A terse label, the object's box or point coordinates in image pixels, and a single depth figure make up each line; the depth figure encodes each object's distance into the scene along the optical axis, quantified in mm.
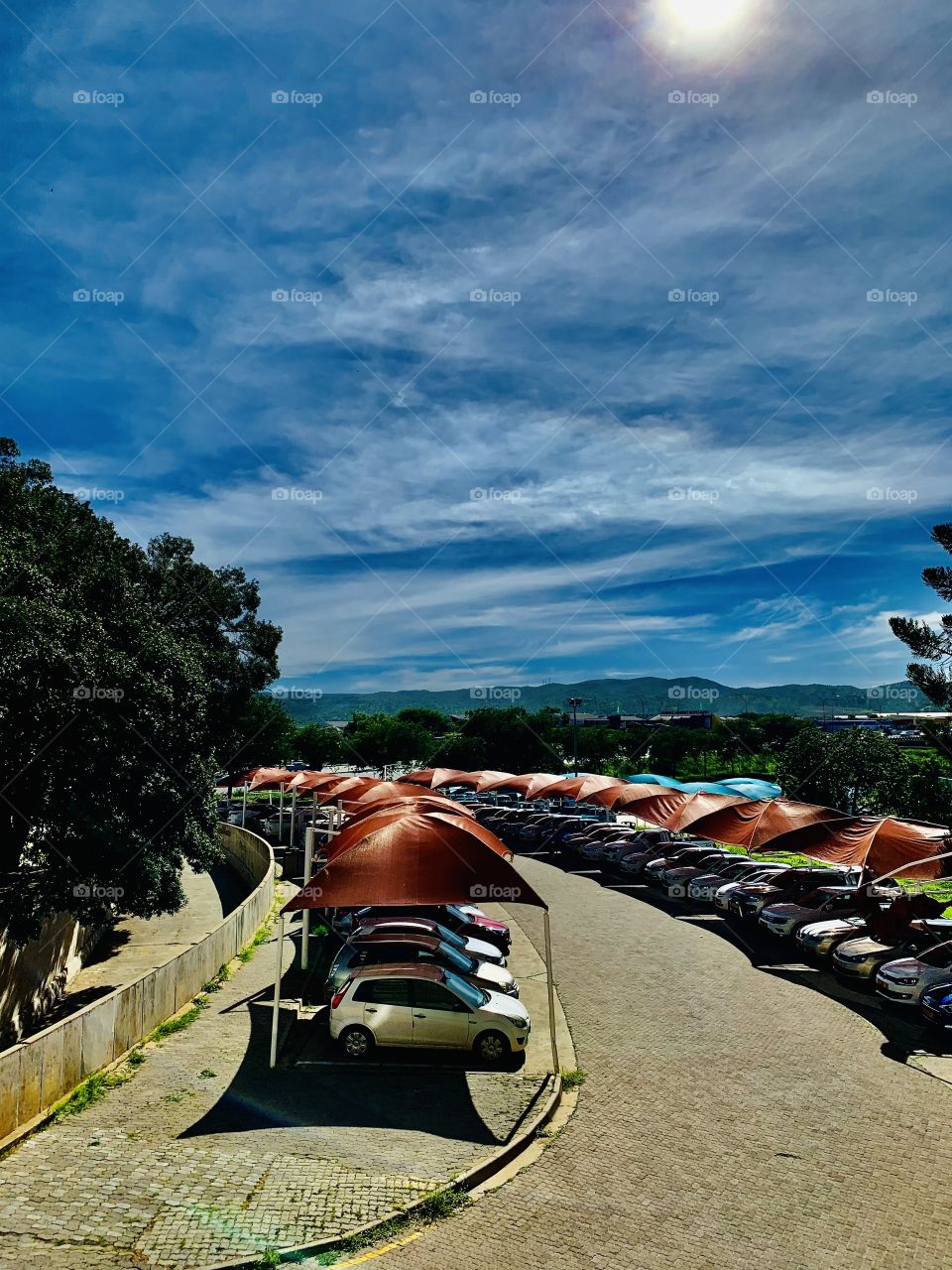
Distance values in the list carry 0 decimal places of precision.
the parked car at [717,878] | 26031
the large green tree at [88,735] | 13883
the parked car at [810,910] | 20688
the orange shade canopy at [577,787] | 39250
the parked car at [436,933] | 17484
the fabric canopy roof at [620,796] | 34500
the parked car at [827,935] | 18609
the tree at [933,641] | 29234
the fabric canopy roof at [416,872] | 13234
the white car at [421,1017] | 12805
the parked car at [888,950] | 16984
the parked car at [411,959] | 14477
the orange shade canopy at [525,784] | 43500
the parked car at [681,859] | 29594
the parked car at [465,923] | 20203
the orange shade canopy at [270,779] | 49062
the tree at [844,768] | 42188
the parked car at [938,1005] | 14266
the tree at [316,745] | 90250
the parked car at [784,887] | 22609
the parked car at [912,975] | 15422
